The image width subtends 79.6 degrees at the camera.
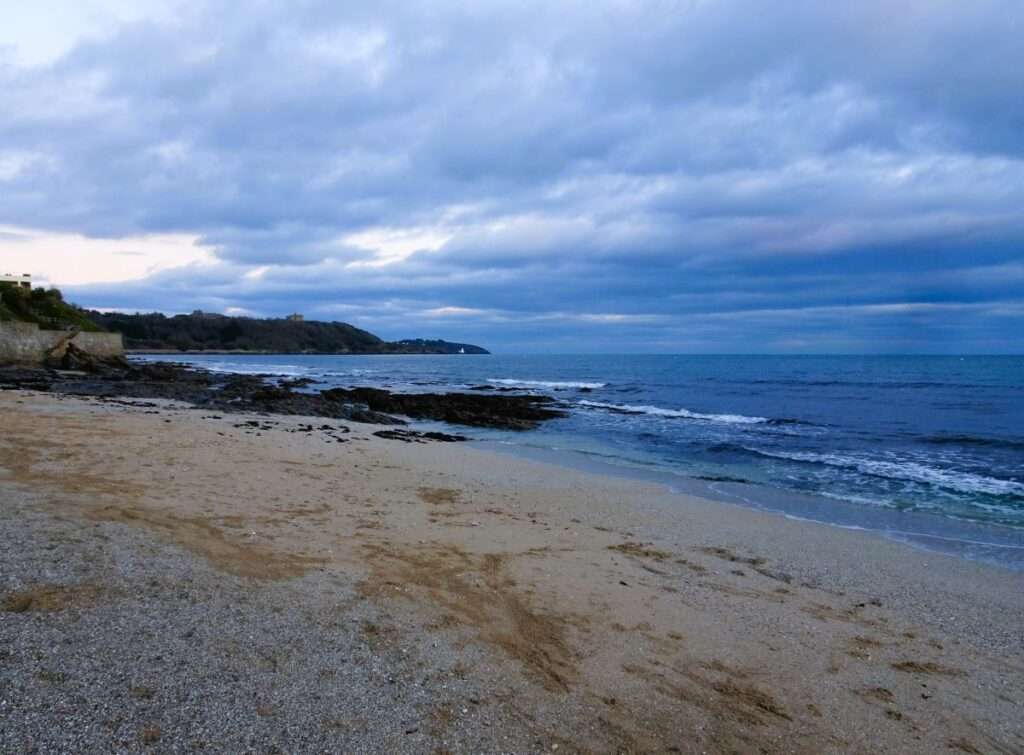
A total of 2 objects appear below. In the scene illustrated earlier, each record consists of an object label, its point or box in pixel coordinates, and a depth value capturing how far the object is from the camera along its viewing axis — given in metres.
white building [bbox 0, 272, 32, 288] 45.27
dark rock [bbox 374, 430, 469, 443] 16.48
